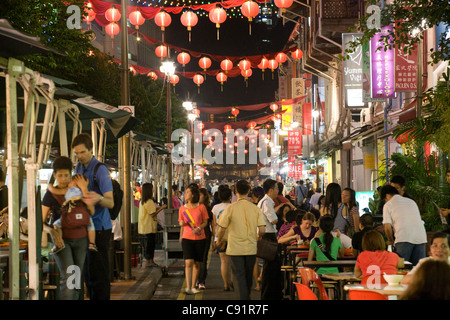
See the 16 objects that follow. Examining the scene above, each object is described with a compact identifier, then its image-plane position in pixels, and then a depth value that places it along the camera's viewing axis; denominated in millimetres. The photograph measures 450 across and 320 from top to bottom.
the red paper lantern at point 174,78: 37088
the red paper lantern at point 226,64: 32562
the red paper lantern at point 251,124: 57975
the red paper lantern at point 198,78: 36750
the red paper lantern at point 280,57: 33812
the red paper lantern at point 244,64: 33500
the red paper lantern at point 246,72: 33906
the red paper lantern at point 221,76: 34656
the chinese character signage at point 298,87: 52731
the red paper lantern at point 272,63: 33556
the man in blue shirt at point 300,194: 33766
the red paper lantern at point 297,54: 37031
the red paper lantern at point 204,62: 32000
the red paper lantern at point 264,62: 33656
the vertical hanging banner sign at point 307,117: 53466
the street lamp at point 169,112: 29070
